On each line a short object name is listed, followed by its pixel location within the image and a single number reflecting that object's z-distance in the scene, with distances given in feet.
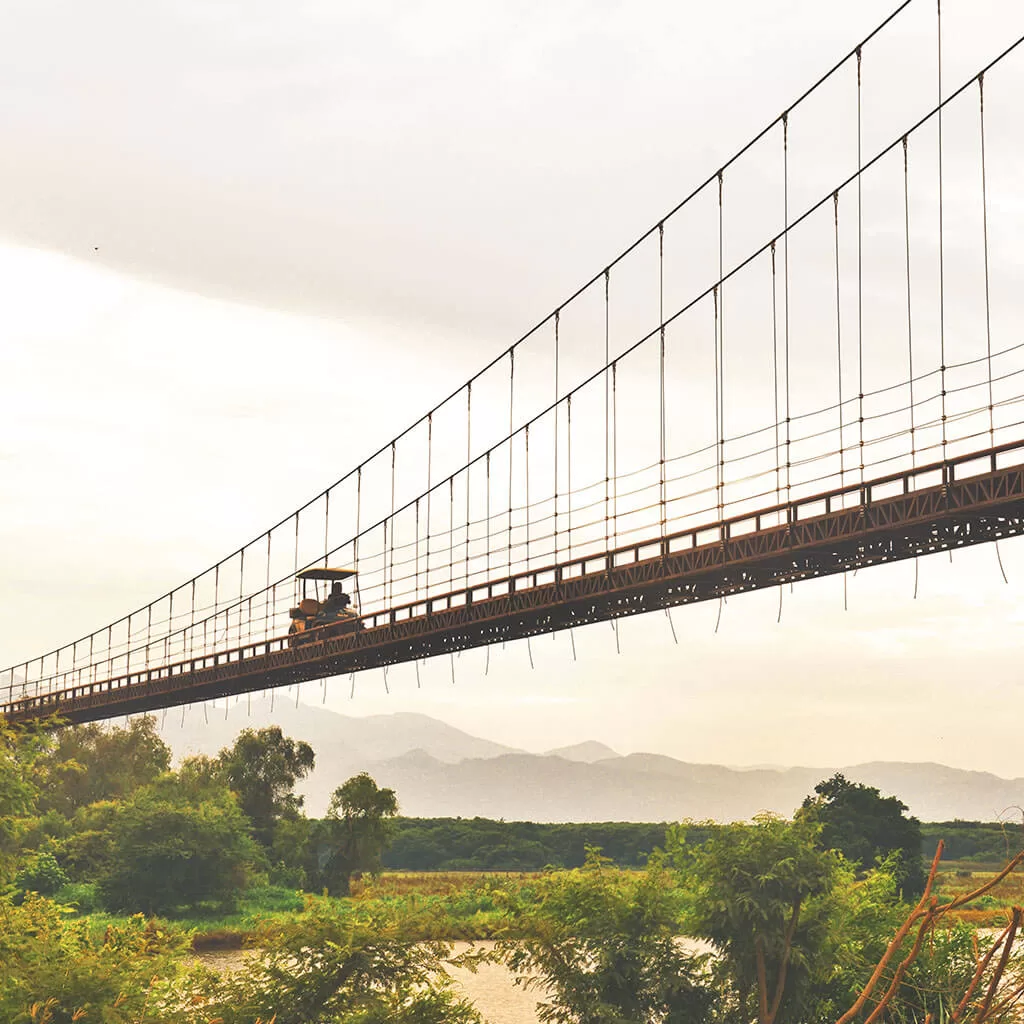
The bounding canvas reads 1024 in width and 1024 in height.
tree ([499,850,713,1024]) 110.42
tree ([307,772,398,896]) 264.52
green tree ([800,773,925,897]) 214.69
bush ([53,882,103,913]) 230.48
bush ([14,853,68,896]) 234.38
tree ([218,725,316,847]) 299.58
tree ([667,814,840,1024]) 110.22
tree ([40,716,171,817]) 330.34
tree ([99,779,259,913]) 230.89
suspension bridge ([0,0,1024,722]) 103.50
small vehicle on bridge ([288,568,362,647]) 188.57
